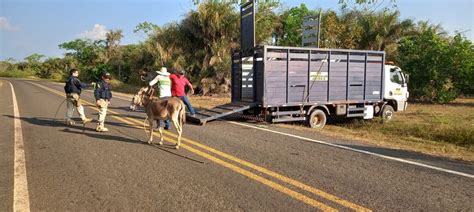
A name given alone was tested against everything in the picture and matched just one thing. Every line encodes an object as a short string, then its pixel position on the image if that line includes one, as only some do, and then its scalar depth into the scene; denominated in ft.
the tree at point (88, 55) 193.57
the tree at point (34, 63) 328.04
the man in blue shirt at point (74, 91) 35.24
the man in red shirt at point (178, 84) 35.39
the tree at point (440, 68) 78.59
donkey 26.43
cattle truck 37.91
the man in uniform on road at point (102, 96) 32.43
